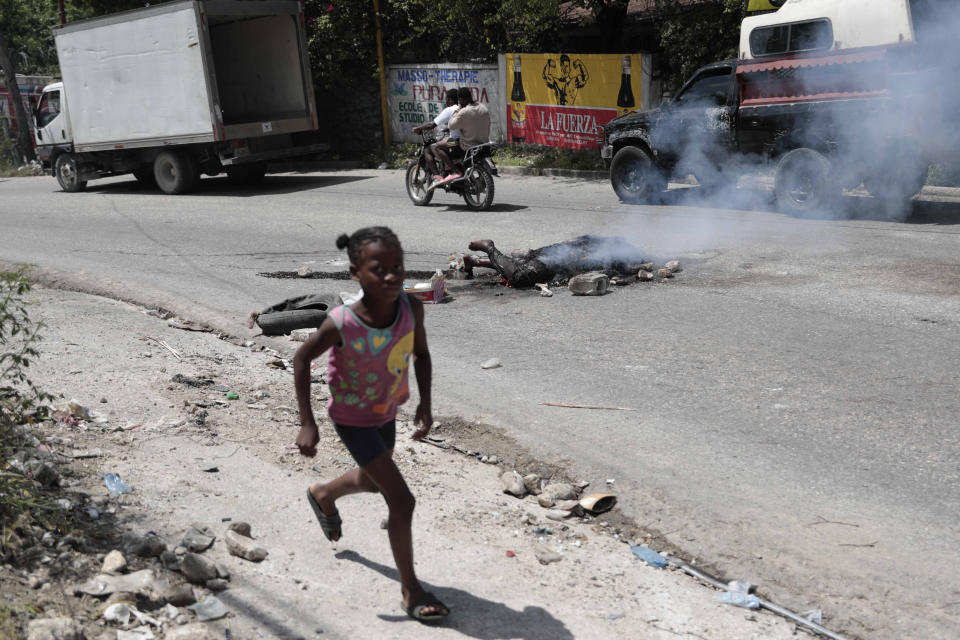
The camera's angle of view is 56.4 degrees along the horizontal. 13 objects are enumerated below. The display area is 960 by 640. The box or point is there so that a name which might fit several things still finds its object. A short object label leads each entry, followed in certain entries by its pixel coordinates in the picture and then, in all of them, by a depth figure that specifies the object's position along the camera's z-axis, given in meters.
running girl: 3.09
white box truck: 16.59
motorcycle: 12.83
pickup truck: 10.16
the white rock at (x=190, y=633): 2.95
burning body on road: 8.33
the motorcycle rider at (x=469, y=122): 12.73
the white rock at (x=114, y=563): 3.28
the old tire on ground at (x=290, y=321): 7.19
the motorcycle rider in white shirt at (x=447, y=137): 13.02
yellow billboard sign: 17.59
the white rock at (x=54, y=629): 2.76
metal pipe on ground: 3.27
